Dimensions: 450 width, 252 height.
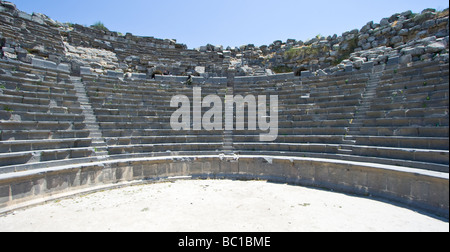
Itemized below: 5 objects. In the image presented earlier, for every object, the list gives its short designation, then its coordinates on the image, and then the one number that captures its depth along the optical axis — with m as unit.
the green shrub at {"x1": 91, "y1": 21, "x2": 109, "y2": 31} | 14.92
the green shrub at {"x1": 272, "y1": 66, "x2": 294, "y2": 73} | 15.88
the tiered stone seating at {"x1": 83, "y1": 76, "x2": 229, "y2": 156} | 9.38
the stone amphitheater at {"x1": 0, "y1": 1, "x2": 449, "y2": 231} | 6.50
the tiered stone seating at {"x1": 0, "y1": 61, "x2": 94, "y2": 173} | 7.03
